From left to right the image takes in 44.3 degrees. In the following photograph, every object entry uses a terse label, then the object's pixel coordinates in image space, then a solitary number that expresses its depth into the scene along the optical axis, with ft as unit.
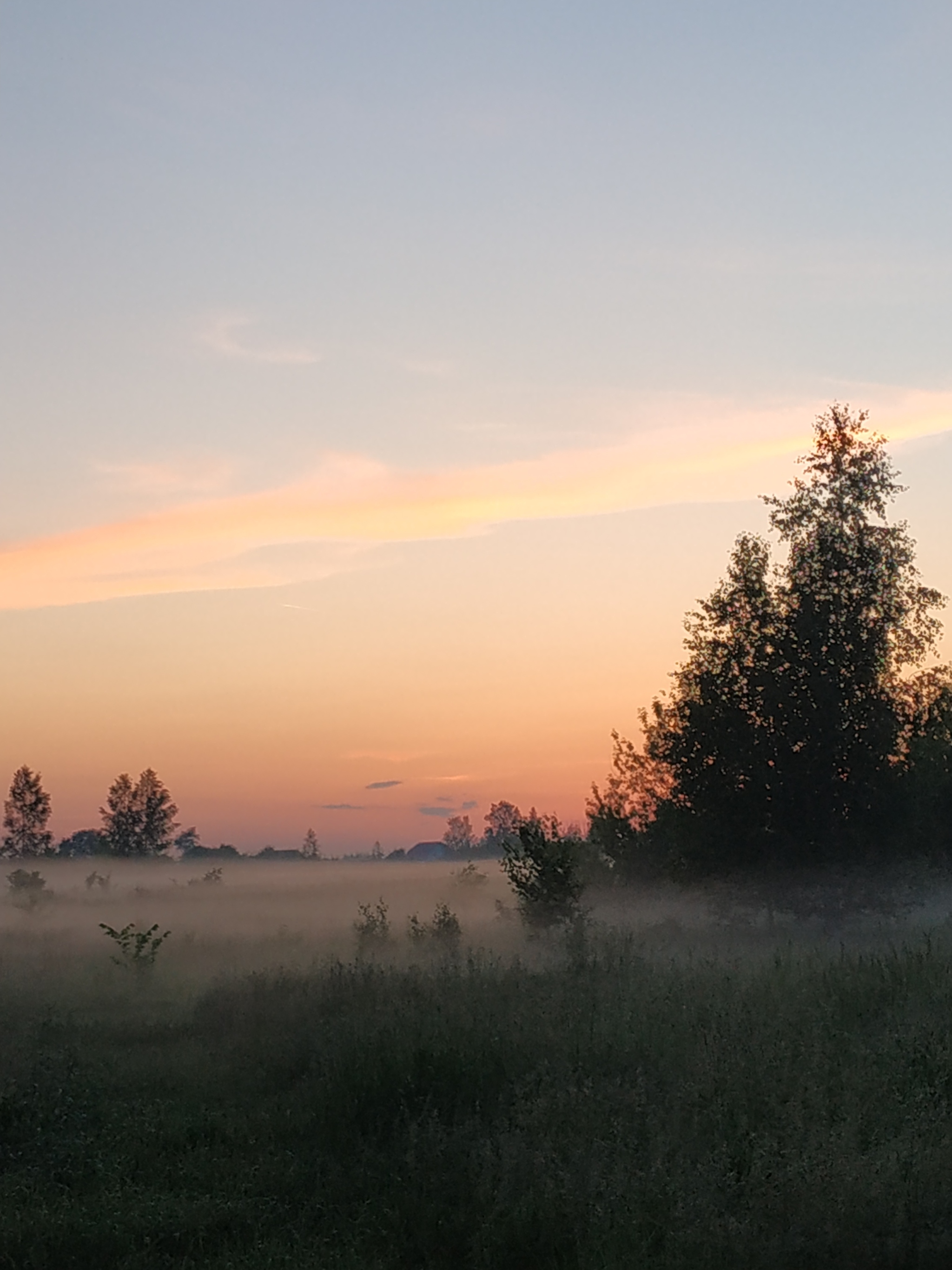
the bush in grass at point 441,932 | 79.15
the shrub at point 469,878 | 175.63
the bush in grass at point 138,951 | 75.61
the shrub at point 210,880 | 211.41
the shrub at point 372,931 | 81.30
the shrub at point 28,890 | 157.36
